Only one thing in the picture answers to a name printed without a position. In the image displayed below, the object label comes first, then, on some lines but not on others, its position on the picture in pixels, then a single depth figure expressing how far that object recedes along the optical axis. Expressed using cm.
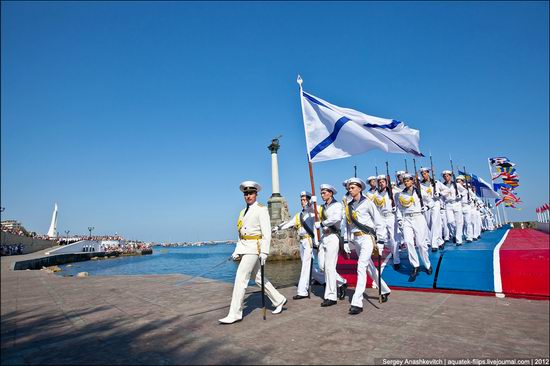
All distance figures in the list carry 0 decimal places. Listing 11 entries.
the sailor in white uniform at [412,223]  825
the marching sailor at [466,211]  1335
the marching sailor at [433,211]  1084
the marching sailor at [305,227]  827
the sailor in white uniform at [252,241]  572
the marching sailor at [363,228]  662
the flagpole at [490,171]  2209
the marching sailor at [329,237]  662
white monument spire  5308
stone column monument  5109
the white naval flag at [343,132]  830
